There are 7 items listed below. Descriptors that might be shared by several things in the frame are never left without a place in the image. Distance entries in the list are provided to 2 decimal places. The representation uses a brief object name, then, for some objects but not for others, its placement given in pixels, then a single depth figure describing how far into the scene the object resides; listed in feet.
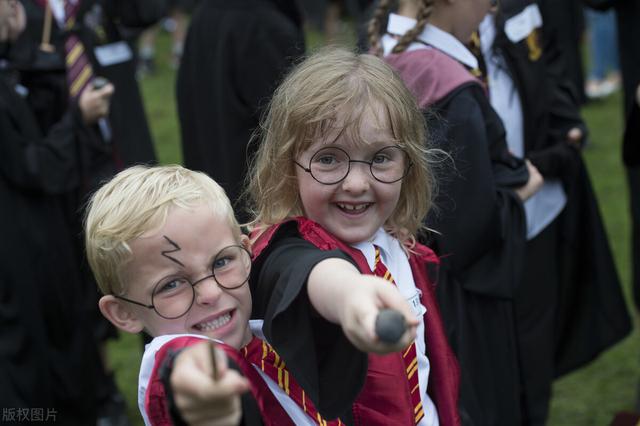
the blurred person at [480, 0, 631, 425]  10.50
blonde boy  5.50
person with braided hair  8.59
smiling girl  5.41
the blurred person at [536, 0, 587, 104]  19.95
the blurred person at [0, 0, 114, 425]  12.14
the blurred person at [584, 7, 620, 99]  30.17
